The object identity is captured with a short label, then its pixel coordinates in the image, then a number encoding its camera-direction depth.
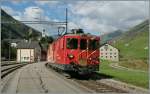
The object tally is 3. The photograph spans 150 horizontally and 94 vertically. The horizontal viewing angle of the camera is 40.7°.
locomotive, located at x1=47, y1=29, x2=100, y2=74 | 13.13
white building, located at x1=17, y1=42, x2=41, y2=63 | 61.99
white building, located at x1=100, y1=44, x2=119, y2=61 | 75.55
